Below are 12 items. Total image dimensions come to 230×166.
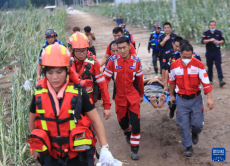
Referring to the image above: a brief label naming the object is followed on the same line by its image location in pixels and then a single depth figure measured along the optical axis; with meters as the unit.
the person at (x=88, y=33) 9.25
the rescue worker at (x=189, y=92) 4.71
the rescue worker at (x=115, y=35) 7.00
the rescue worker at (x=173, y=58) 5.09
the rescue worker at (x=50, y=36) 6.22
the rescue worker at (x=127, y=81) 4.84
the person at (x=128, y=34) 8.29
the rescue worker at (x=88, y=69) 4.27
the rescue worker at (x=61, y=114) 2.59
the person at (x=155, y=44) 9.59
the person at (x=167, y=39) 8.45
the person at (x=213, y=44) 8.46
